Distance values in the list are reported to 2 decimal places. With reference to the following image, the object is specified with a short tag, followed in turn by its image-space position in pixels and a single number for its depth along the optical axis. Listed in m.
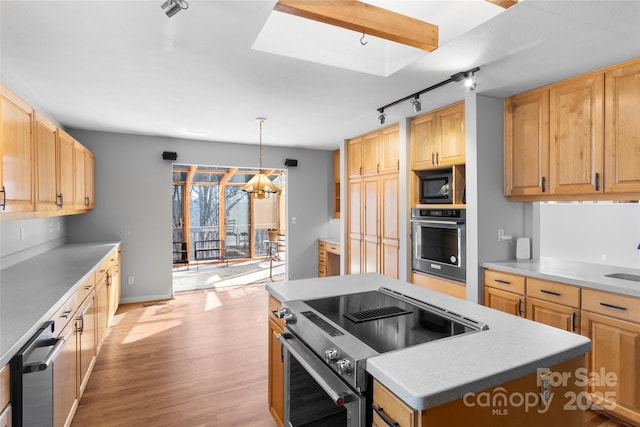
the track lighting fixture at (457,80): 2.58
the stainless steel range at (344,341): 1.20
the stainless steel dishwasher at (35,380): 1.37
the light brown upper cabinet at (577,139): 2.40
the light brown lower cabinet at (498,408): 1.01
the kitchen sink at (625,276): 2.48
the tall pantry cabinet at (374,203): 4.22
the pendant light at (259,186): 4.33
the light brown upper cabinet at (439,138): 3.36
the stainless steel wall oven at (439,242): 3.29
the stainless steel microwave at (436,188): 3.53
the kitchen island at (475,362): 1.00
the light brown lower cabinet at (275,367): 2.00
